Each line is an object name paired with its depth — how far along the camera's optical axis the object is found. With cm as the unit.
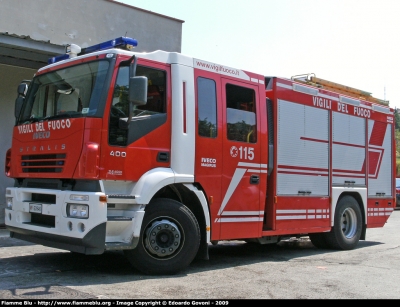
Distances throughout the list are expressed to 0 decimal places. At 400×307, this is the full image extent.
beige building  1221
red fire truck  632
